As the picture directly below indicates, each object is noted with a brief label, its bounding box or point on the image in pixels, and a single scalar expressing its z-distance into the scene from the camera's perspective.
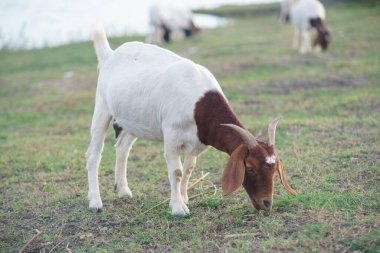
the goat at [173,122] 5.02
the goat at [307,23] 14.45
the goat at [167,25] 19.48
